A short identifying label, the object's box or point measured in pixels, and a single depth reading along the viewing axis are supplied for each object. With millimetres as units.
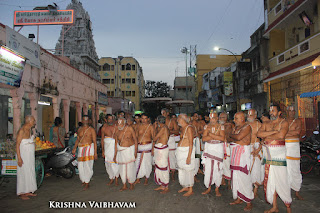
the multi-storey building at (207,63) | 46594
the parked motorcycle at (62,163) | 7805
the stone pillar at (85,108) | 18578
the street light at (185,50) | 50512
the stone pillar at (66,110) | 15422
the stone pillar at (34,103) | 11711
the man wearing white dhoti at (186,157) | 6191
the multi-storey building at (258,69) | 18328
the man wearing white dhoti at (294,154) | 5941
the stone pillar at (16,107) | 10298
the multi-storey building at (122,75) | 53562
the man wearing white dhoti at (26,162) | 6066
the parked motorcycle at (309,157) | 8266
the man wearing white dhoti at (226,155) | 7041
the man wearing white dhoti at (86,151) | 6969
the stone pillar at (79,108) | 17188
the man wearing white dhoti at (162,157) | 6594
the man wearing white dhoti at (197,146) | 7785
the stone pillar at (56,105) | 13780
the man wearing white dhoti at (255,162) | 6086
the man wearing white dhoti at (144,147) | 7367
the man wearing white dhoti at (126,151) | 6762
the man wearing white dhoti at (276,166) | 4801
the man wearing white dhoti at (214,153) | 6203
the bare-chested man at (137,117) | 10430
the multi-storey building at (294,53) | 12074
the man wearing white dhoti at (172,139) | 8520
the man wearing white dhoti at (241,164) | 5204
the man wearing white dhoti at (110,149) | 7509
